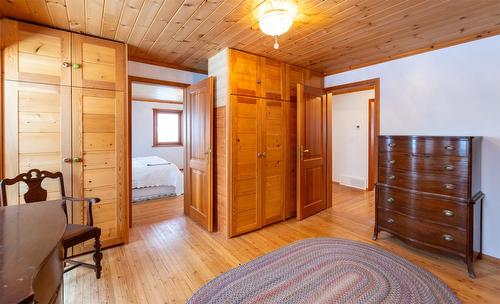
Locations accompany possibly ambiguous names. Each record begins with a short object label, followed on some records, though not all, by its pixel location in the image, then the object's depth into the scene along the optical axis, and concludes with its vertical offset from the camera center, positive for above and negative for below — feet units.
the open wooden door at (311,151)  11.28 -0.13
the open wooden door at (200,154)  10.16 -0.24
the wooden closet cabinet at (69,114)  7.16 +1.13
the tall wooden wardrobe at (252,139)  9.72 +0.42
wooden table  2.15 -1.23
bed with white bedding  14.64 -2.06
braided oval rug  5.99 -3.71
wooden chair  6.44 -1.54
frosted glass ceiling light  6.15 +3.49
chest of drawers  7.32 -1.50
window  24.22 +2.20
